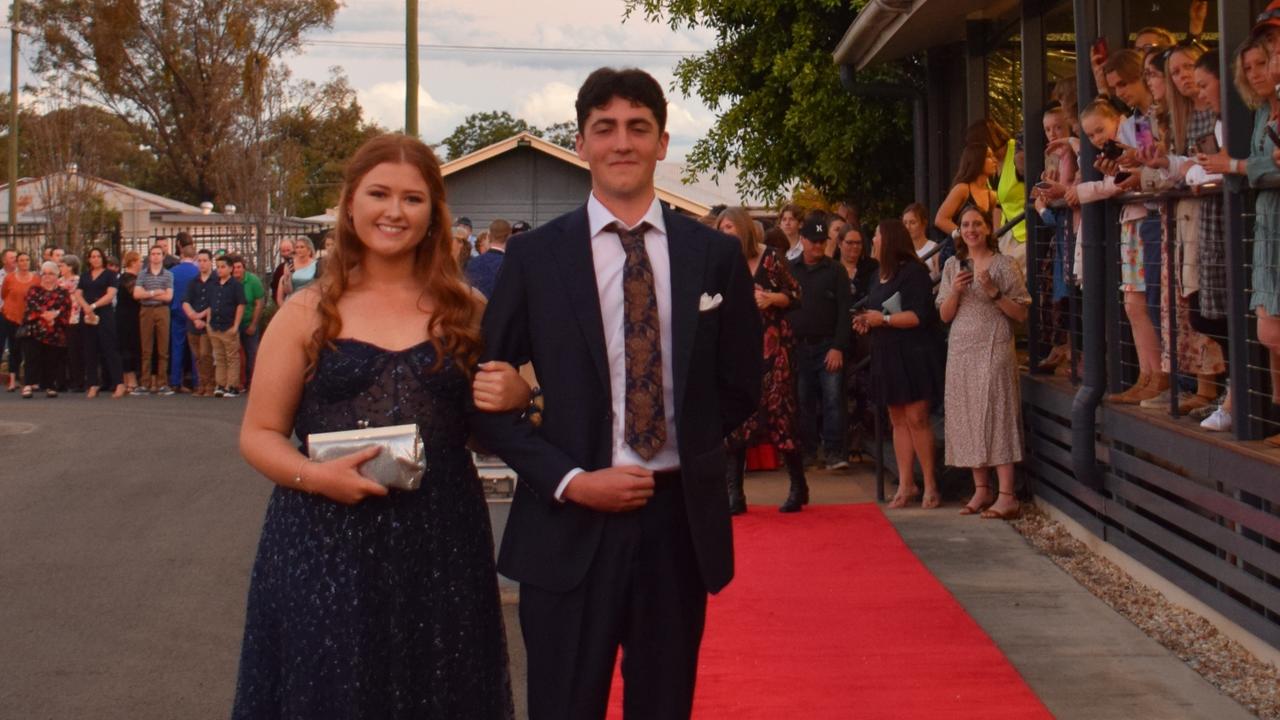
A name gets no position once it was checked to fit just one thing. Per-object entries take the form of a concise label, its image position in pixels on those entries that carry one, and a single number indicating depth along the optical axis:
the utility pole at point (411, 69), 17.75
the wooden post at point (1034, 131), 10.40
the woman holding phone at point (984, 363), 9.84
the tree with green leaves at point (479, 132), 88.12
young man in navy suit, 3.71
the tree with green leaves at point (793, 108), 16.66
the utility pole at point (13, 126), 33.97
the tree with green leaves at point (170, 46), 53.47
